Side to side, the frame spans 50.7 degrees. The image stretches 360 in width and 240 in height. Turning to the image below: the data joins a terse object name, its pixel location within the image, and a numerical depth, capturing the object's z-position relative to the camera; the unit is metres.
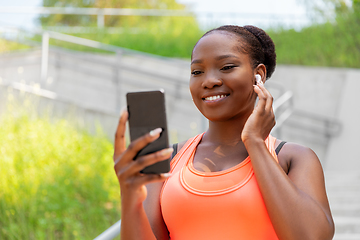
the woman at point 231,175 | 1.12
